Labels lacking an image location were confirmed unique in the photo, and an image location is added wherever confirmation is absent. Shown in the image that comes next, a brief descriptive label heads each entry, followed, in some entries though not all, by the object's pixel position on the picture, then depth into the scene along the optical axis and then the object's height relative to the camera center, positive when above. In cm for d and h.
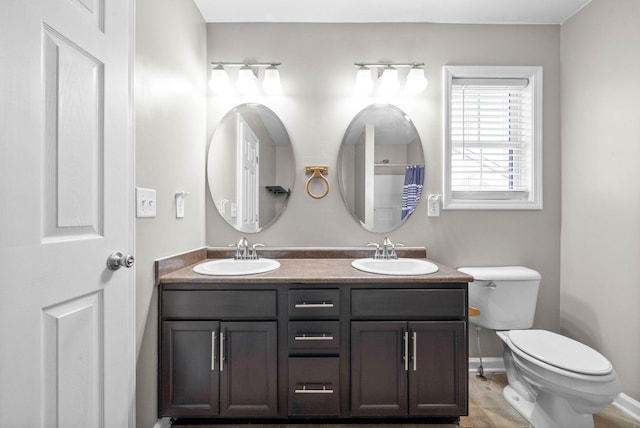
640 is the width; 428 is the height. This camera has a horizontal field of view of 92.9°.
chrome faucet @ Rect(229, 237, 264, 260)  194 -25
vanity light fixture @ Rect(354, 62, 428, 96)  197 +88
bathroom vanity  148 -65
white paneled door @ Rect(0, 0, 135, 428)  75 +0
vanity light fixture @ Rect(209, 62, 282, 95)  198 +88
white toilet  132 -68
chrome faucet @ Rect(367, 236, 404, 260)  193 -25
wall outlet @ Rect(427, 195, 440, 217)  206 +5
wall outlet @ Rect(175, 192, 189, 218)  164 +5
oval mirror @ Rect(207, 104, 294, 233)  205 +32
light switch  128 +5
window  207 +50
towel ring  205 +26
